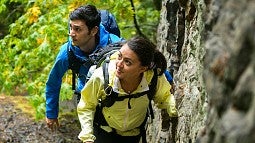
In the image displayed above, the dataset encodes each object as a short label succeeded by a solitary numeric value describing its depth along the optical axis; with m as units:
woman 3.97
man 4.91
